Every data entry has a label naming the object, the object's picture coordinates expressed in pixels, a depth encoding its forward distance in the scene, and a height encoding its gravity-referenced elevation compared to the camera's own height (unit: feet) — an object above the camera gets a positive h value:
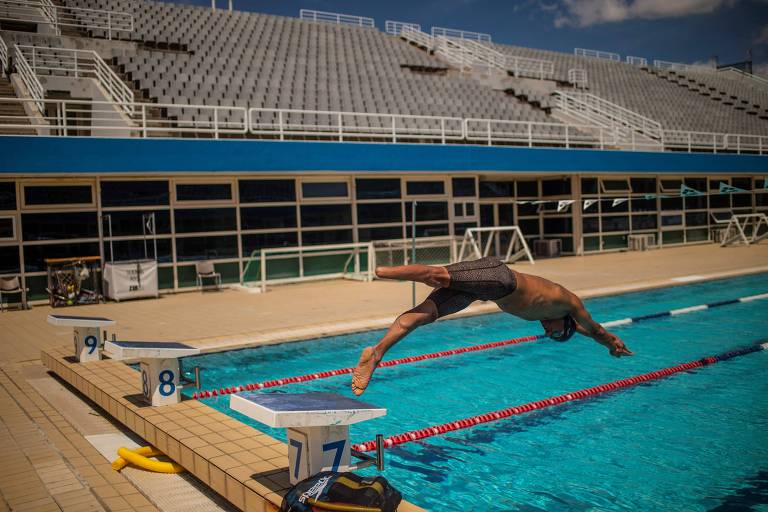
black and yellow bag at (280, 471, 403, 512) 9.86 -4.13
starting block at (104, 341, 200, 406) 16.10 -3.34
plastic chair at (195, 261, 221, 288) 46.01 -2.65
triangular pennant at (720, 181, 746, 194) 72.59 +3.21
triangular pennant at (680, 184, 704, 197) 69.97 +3.00
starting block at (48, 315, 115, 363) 21.70 -3.39
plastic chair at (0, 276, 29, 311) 39.45 -2.86
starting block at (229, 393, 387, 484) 10.25 -3.07
